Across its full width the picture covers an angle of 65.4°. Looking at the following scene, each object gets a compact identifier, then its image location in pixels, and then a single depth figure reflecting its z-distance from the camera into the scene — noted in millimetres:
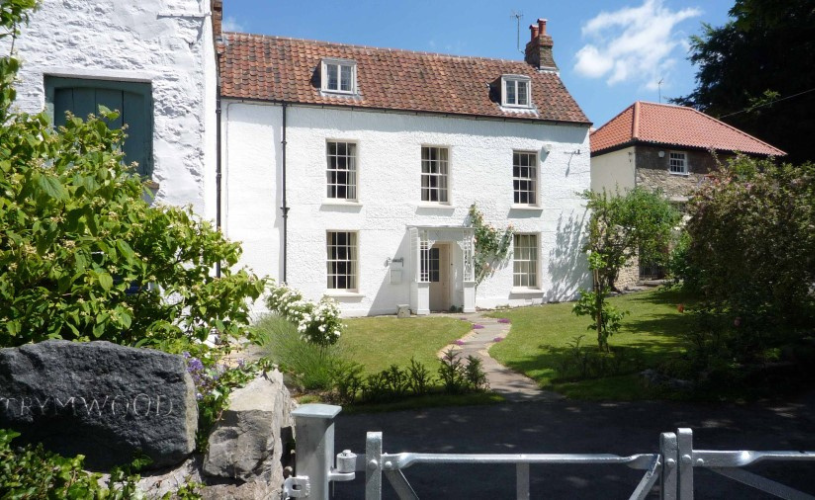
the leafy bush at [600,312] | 11344
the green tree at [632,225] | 20875
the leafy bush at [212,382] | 3488
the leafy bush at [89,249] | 3389
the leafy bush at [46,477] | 2941
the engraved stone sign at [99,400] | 3146
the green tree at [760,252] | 10336
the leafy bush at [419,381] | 8641
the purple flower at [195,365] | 3762
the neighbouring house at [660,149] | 24359
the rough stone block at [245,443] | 3328
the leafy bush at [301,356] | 8930
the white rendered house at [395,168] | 17609
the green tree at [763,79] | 28734
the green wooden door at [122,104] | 8578
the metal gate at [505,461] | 2975
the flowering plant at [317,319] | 11711
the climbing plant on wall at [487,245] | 19953
